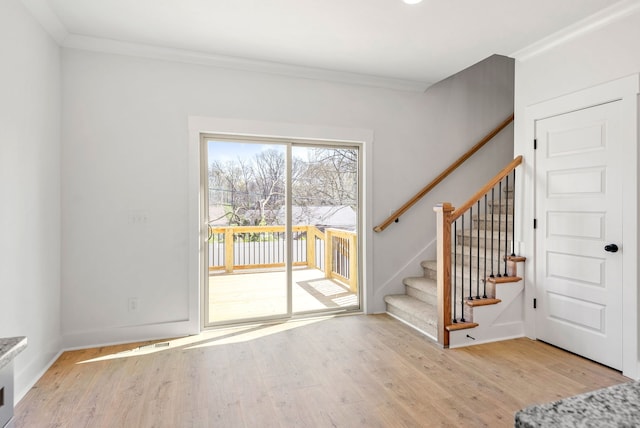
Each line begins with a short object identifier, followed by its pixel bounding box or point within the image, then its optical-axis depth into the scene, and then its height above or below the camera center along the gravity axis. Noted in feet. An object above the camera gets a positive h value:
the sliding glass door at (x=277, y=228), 11.75 -0.66
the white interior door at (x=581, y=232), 8.61 -0.59
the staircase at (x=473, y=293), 10.34 -2.66
